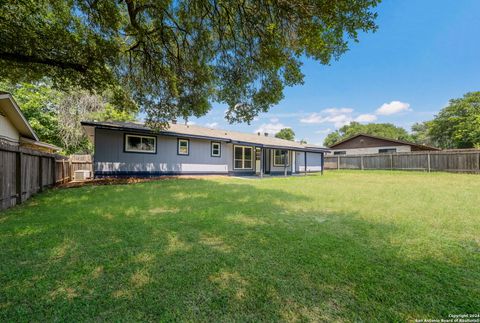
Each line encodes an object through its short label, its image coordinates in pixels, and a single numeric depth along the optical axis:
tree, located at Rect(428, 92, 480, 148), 26.77
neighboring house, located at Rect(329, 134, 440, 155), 23.56
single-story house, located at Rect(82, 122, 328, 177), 11.34
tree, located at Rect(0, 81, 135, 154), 17.36
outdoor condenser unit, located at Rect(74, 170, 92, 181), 13.60
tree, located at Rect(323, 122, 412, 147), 54.19
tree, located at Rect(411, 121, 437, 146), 47.38
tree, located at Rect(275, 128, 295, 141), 53.00
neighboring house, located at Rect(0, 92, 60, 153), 9.52
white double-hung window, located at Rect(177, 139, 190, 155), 13.70
